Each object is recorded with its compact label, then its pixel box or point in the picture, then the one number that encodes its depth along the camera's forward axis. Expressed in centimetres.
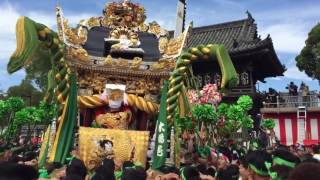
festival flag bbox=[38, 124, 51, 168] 862
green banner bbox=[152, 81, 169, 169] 866
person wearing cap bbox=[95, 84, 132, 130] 1002
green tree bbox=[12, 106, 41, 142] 1462
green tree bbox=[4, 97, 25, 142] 1490
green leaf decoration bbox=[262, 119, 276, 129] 1742
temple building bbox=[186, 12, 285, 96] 2575
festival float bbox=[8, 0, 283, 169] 880
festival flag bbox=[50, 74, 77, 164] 898
